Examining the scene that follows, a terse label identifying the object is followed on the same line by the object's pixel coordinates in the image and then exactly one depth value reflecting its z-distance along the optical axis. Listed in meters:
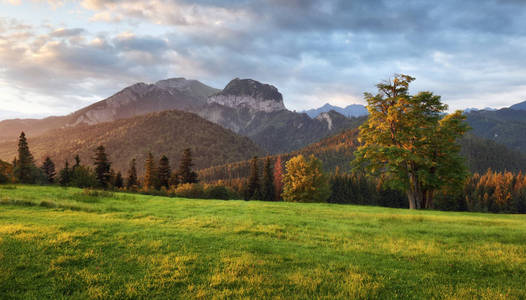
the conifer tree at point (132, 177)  67.75
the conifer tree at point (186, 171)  67.38
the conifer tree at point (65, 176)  58.91
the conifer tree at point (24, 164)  55.03
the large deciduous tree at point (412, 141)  29.58
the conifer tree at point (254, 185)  70.38
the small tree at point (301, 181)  51.22
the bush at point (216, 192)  60.18
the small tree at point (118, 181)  65.54
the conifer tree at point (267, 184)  71.31
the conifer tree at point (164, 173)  66.43
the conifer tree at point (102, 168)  57.69
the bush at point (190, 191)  56.17
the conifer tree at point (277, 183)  75.06
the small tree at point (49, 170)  75.88
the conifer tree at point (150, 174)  64.31
